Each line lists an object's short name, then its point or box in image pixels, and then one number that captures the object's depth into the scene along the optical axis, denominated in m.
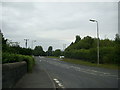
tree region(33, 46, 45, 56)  110.24
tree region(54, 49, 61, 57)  95.76
